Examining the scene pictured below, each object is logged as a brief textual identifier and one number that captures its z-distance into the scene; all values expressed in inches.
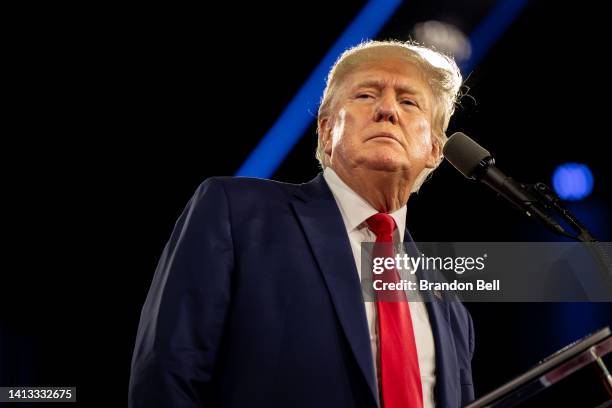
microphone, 92.7
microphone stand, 91.0
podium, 82.8
